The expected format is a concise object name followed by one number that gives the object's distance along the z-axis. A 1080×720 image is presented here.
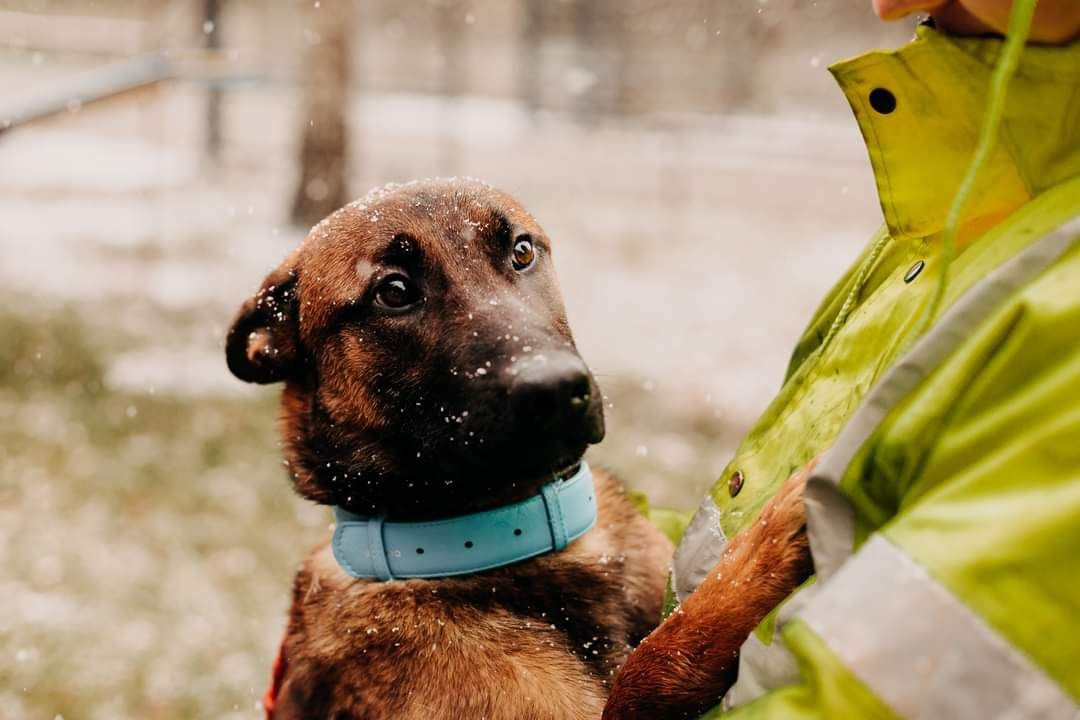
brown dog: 0.80
